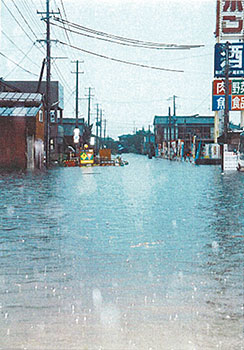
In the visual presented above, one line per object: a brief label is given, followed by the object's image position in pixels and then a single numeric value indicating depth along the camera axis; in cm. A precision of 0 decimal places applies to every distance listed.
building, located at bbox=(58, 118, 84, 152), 9376
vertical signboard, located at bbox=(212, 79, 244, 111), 5806
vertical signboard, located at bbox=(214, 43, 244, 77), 5600
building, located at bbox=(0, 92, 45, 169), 4525
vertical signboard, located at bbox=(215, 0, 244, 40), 6175
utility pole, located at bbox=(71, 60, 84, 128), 6644
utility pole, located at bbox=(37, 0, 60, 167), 4259
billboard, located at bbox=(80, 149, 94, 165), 5378
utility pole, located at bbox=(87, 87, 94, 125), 9266
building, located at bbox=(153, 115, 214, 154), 15075
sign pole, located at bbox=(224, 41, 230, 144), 4394
